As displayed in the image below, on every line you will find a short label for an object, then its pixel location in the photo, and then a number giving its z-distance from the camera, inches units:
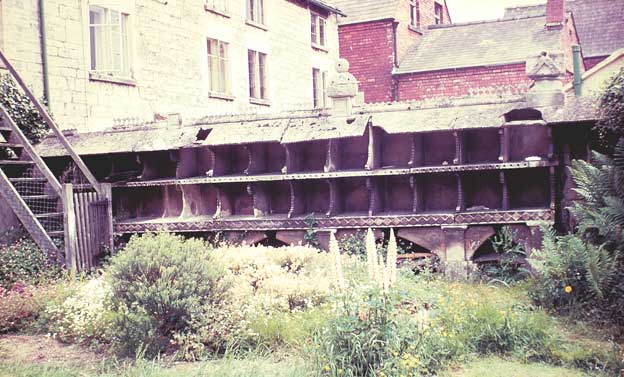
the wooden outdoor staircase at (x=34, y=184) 426.6
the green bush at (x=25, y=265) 405.4
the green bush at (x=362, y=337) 223.8
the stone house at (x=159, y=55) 544.4
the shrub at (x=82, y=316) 300.7
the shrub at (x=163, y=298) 271.3
